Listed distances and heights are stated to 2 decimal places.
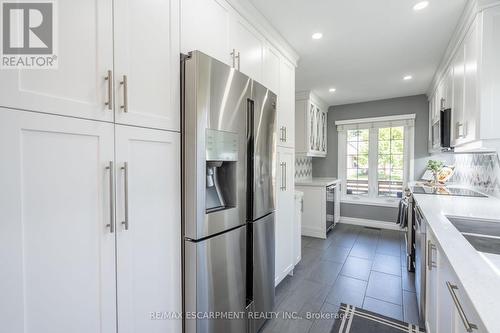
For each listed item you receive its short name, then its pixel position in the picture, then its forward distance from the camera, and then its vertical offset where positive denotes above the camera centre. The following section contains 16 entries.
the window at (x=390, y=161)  4.68 +0.05
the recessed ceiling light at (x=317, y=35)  2.33 +1.27
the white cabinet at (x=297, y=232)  2.87 -0.84
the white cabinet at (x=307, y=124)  4.13 +0.71
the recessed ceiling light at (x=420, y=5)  1.87 +1.26
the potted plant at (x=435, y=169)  3.33 -0.08
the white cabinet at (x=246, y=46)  1.75 +0.92
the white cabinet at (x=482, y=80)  1.69 +0.62
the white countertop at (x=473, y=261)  0.65 -0.37
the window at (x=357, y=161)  5.00 +0.06
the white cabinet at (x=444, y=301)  0.75 -0.58
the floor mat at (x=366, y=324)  1.87 -1.29
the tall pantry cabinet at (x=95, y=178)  0.77 -0.05
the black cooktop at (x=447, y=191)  2.42 -0.31
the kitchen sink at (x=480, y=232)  1.06 -0.36
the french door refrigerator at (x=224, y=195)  1.28 -0.20
